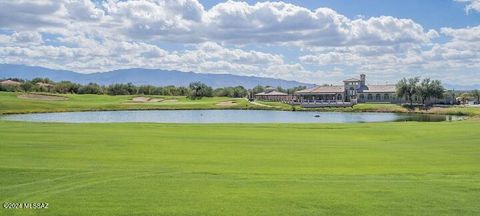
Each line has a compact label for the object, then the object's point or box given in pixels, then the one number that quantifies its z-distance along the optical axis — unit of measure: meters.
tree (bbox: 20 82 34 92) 175.10
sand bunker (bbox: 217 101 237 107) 145.64
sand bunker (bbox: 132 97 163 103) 156.38
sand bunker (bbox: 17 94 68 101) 139.81
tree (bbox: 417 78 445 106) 139.00
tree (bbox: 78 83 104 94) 198.71
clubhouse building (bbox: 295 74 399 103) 165.88
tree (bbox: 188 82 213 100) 192.46
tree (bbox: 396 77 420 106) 141.00
